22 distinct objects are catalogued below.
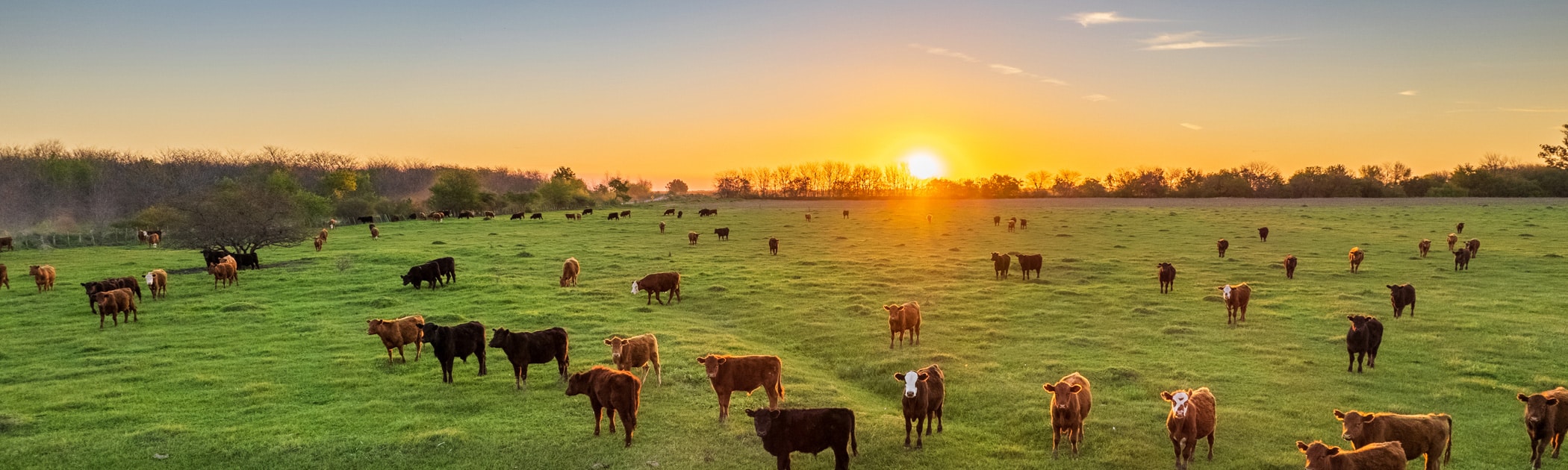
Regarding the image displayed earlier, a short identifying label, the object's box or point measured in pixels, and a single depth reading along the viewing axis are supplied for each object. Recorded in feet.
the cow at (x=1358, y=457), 23.44
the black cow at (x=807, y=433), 27.91
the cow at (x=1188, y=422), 28.04
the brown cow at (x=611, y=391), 32.17
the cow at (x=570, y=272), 83.20
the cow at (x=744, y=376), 35.35
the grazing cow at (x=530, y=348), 40.57
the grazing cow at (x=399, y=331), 46.75
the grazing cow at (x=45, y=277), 82.02
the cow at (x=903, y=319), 50.75
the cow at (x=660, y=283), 72.33
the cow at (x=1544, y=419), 27.81
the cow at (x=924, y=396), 30.89
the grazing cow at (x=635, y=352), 39.60
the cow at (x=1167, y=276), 72.84
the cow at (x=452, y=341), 41.83
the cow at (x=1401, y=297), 57.11
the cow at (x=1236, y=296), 56.59
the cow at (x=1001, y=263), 84.48
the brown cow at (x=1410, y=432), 26.48
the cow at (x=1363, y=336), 41.96
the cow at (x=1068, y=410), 29.76
